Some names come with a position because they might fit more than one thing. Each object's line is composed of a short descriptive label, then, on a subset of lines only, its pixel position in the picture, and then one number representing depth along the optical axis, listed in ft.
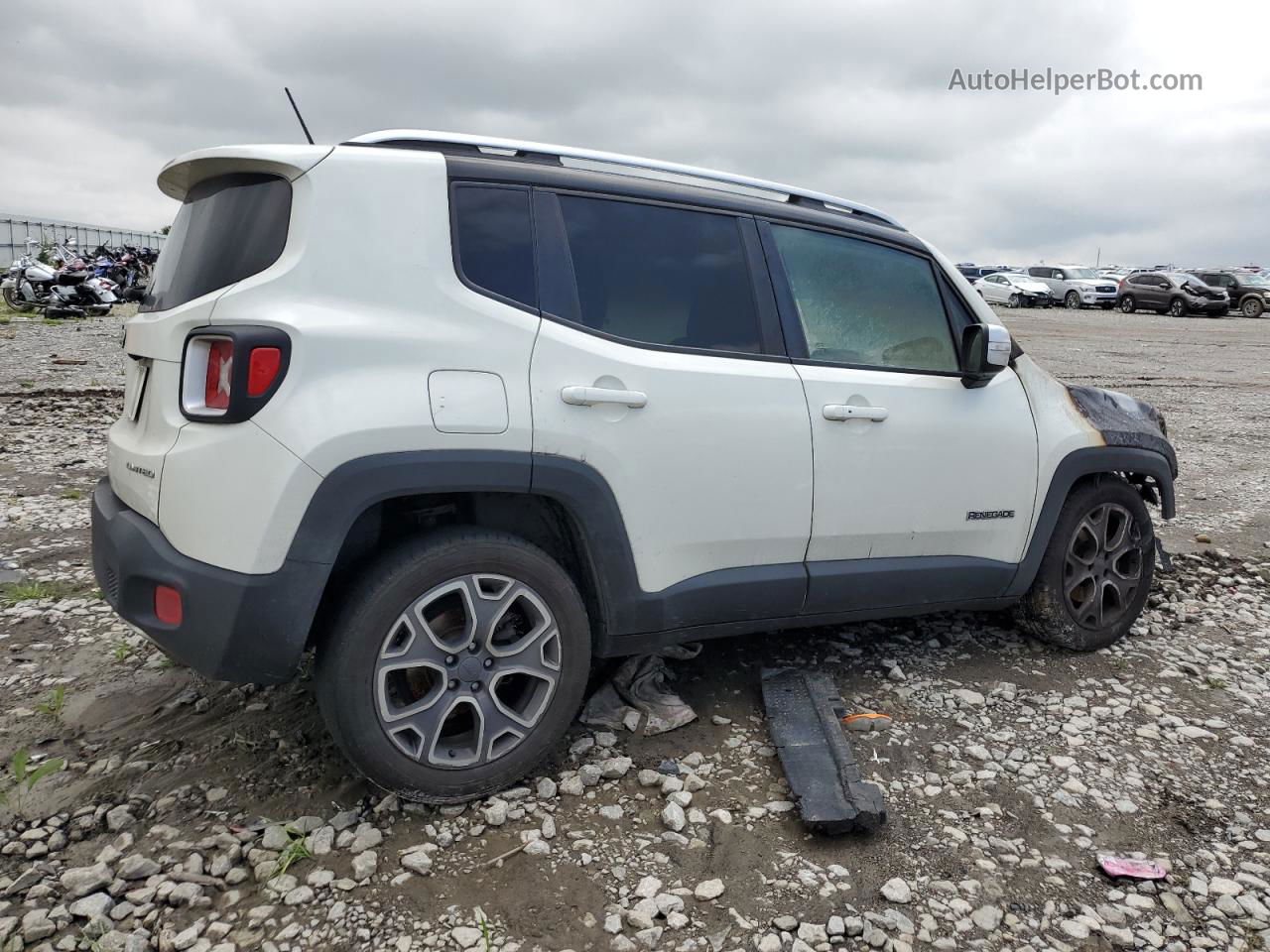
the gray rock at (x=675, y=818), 9.43
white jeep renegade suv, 8.49
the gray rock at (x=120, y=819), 9.18
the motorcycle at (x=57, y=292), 64.95
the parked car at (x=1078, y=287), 118.11
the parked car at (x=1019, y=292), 122.31
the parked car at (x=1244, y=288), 106.32
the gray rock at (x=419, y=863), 8.64
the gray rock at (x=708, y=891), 8.45
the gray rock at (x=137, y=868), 8.46
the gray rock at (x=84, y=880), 8.24
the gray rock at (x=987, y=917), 8.24
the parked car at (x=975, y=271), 139.99
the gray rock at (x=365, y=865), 8.55
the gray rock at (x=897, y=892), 8.49
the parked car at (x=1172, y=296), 104.88
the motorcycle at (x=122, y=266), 81.51
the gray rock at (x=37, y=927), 7.72
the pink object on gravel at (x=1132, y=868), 8.89
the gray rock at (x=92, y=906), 7.98
